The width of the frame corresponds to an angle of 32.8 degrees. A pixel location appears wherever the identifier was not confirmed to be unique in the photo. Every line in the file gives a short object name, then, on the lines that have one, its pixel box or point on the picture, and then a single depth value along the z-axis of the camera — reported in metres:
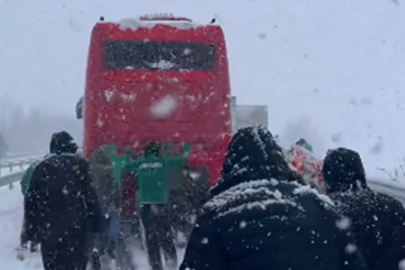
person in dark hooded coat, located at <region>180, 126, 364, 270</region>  3.06
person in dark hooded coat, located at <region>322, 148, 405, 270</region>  4.36
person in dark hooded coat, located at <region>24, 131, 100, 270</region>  6.02
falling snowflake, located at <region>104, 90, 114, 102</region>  11.88
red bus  11.85
